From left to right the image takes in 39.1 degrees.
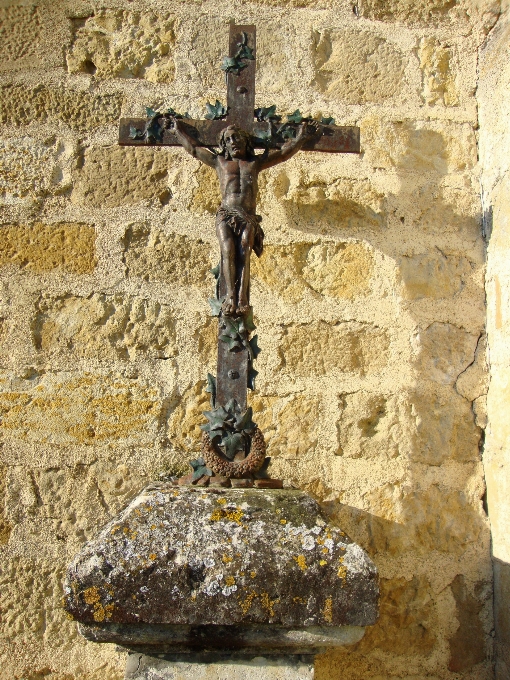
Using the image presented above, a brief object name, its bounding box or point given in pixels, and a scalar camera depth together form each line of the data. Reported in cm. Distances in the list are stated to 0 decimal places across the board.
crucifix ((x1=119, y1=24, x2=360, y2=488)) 154
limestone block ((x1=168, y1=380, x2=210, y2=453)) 193
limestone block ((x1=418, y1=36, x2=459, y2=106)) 220
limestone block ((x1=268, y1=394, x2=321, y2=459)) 195
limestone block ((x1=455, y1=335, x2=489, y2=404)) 202
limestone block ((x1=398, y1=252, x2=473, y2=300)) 206
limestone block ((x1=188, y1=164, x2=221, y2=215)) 209
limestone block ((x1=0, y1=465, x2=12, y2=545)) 186
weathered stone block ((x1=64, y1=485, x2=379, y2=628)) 123
